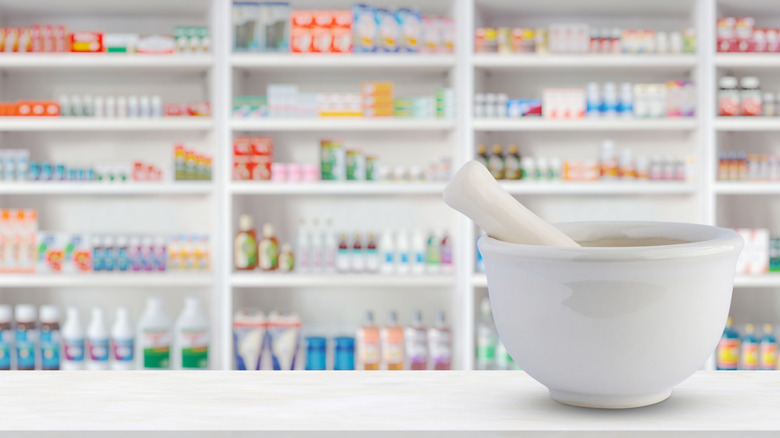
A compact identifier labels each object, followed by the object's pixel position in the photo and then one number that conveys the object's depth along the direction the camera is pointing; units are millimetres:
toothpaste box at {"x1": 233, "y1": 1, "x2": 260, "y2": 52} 3469
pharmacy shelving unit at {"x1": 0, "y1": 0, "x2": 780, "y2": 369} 3416
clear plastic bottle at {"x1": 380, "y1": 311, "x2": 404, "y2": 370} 3475
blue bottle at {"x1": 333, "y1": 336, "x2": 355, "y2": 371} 3533
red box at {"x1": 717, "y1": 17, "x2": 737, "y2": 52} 3434
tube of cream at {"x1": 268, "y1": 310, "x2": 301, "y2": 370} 3521
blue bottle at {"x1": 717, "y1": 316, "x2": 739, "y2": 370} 3465
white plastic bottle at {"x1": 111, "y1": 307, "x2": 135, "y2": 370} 3480
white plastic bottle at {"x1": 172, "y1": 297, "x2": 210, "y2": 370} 3486
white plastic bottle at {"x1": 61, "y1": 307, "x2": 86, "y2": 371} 3488
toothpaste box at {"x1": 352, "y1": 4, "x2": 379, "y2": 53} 3430
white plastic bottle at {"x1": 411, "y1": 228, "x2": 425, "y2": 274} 3487
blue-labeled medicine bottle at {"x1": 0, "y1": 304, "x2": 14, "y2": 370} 3496
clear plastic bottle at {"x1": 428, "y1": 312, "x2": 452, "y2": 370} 3504
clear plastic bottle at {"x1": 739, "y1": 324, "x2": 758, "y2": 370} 3418
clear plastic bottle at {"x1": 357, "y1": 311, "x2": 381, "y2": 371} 3504
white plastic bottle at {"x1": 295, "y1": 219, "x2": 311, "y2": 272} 3502
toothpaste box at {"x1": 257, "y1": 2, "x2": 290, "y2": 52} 3475
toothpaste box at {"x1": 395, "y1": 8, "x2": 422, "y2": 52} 3449
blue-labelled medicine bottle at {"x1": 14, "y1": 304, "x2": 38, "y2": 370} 3490
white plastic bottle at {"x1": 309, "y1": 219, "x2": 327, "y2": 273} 3502
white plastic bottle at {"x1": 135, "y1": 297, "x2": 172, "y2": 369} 3477
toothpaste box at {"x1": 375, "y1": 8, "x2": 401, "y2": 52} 3443
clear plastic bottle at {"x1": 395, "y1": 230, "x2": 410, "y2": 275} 3486
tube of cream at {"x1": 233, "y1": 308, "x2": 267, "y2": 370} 3516
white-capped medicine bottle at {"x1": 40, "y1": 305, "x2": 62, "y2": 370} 3496
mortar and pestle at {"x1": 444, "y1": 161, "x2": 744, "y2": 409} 670
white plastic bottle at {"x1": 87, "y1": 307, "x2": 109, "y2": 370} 3492
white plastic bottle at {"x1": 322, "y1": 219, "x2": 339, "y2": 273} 3510
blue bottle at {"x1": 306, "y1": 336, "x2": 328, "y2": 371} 3539
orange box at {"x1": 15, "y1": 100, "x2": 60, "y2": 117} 3465
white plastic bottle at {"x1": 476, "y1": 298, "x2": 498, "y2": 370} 3497
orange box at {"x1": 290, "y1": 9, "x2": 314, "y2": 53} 3418
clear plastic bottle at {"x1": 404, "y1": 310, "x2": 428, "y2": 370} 3502
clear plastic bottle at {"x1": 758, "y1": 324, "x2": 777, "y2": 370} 3410
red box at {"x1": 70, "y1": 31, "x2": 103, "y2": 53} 3475
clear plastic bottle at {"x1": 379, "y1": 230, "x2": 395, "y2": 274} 3488
